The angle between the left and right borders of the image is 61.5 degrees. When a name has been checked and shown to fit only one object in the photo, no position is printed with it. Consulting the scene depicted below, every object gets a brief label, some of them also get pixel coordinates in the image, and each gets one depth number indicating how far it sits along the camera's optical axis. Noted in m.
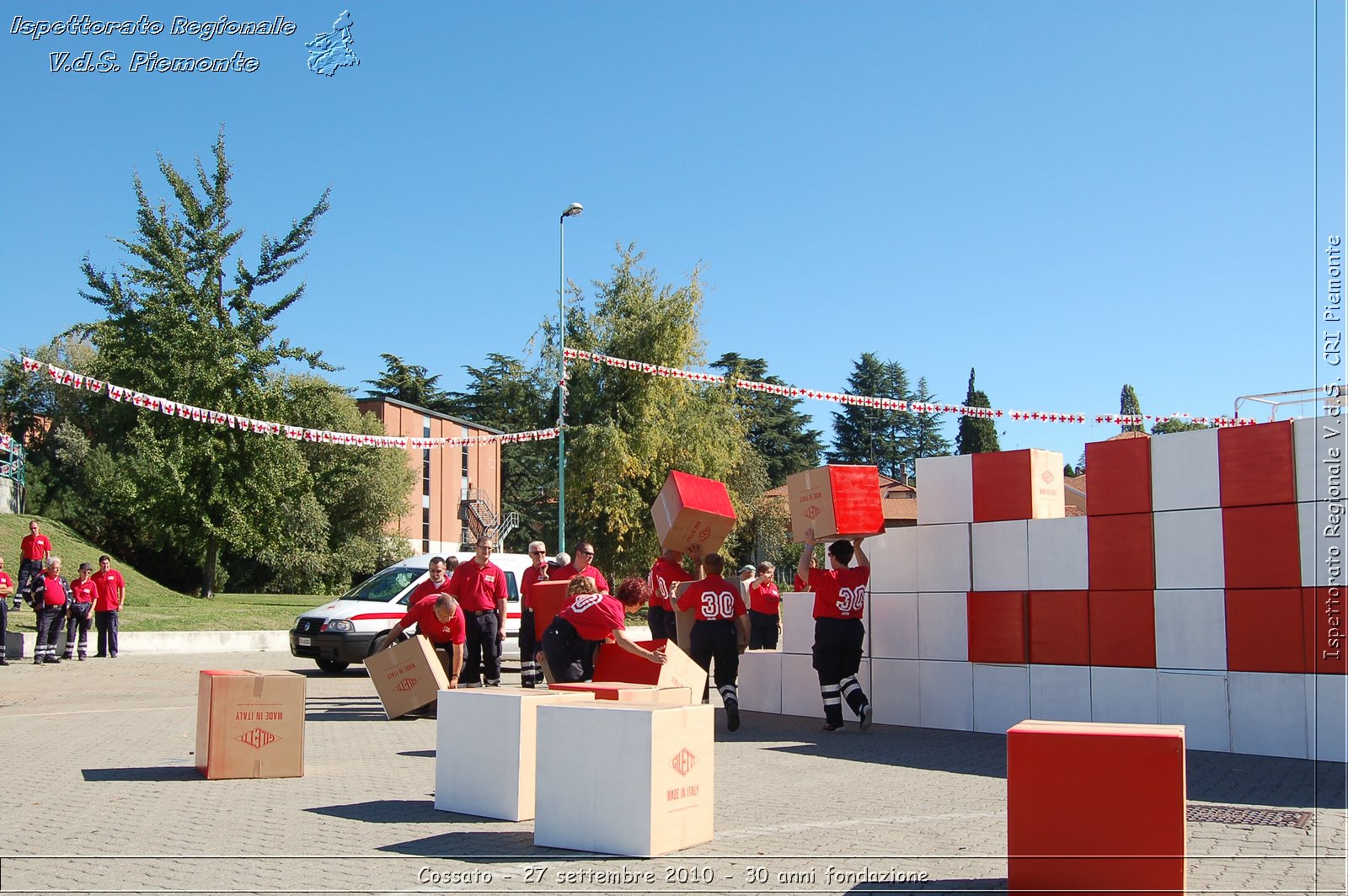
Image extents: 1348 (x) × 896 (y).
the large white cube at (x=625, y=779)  5.91
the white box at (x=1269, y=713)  9.47
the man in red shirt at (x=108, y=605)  19.88
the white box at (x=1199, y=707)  9.90
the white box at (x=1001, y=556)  11.38
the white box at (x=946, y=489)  11.87
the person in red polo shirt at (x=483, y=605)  12.90
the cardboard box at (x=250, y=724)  8.42
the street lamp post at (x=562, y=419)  30.72
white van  17.55
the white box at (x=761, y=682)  13.56
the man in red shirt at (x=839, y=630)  11.35
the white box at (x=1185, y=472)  10.16
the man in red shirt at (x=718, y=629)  11.61
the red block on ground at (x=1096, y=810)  4.88
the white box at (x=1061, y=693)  10.77
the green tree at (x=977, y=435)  71.12
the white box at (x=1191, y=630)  9.98
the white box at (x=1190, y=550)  10.07
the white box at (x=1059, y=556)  10.95
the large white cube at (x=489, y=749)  6.93
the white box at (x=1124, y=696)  10.34
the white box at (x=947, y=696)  11.66
